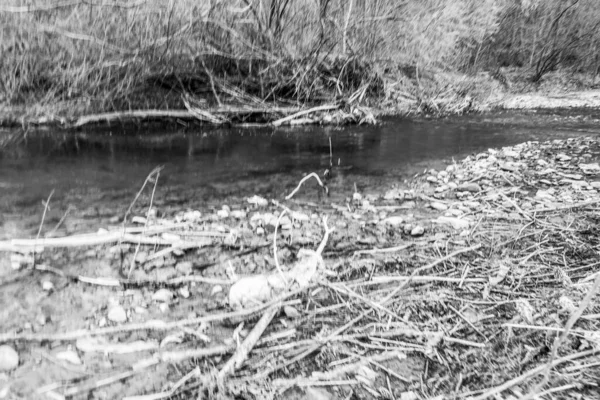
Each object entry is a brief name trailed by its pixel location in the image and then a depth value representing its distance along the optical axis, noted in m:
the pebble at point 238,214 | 3.81
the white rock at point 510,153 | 6.22
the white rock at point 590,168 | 5.19
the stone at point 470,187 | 4.43
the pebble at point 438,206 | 3.93
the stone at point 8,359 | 1.82
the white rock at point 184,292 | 2.45
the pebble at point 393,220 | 3.52
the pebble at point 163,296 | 2.40
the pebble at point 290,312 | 2.17
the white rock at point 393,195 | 4.41
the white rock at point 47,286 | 2.48
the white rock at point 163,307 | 2.31
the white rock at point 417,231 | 3.26
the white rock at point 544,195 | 4.00
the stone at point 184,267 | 2.73
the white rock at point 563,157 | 5.94
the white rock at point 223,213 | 3.81
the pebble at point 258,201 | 4.25
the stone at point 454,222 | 3.35
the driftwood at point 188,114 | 8.36
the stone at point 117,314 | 2.20
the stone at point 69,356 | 1.87
